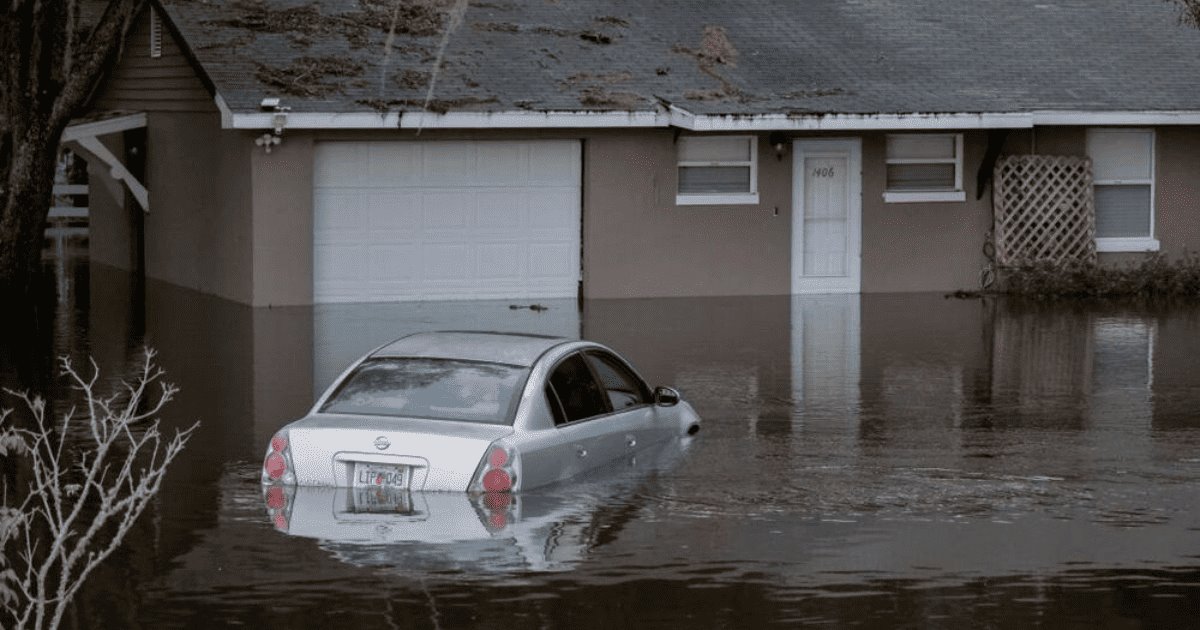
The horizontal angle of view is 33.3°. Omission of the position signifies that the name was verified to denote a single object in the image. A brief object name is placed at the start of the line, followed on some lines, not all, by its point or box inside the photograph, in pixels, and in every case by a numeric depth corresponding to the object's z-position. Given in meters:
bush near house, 28.64
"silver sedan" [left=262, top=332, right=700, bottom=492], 12.17
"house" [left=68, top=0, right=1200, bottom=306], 26.45
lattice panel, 29.06
